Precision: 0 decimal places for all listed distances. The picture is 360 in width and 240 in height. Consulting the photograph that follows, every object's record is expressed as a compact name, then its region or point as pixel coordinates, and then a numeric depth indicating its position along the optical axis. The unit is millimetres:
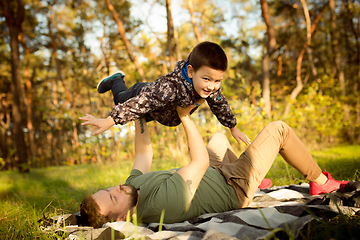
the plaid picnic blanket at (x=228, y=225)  1349
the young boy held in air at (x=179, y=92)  2020
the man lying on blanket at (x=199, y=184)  1752
